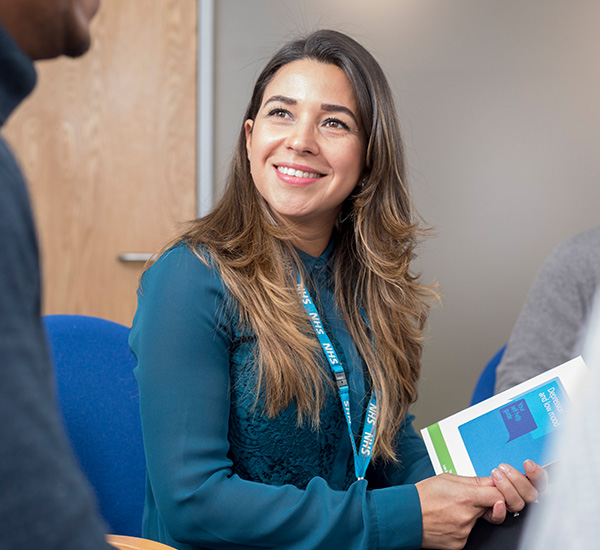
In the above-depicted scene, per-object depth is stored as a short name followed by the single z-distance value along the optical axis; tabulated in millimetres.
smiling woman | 1002
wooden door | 2539
